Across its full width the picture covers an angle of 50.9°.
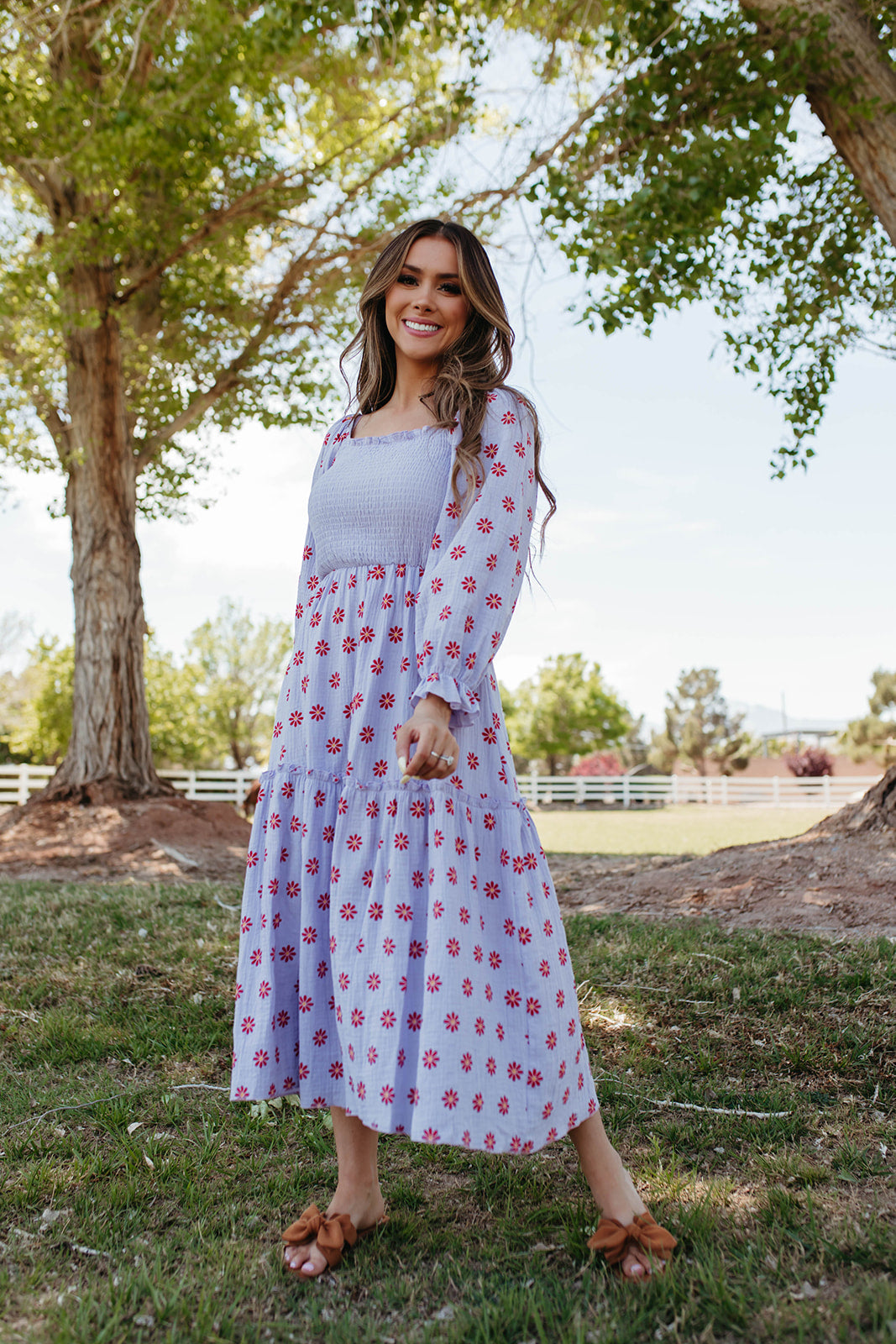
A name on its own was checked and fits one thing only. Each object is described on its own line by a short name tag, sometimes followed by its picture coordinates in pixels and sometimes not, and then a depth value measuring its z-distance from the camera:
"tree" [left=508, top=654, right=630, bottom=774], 41.72
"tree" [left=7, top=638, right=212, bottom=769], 23.16
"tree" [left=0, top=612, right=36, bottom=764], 28.88
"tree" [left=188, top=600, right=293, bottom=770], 33.22
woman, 1.67
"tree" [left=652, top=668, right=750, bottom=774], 49.19
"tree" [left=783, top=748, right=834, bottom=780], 32.56
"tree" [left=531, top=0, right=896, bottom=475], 5.07
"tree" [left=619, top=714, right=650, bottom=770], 53.41
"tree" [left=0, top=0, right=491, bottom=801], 7.04
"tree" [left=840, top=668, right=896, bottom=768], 35.09
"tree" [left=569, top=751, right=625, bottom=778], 38.25
